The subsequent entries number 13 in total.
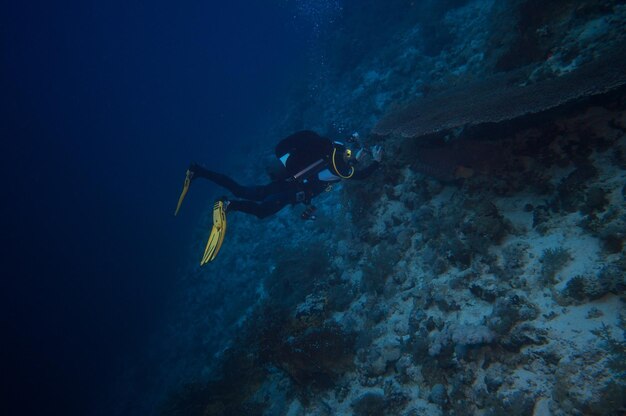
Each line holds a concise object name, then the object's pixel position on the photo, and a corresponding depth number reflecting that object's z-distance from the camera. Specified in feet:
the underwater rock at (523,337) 11.02
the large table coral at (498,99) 12.19
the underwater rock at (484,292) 13.41
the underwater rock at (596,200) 12.01
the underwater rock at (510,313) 11.81
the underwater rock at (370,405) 14.76
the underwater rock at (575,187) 12.86
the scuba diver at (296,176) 21.72
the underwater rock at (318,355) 18.06
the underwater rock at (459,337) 12.05
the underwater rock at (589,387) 8.43
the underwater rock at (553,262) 11.88
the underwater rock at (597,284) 9.95
